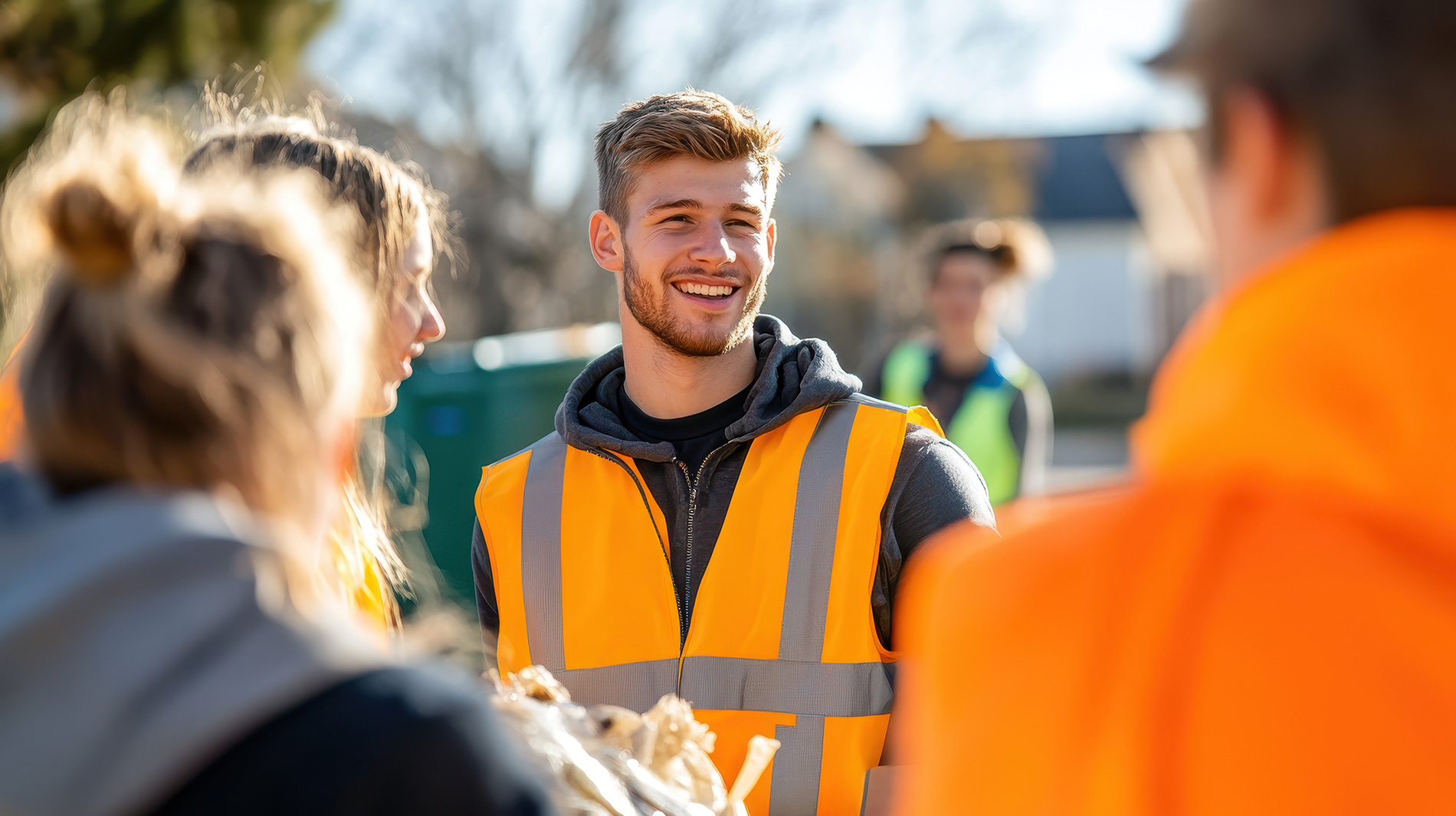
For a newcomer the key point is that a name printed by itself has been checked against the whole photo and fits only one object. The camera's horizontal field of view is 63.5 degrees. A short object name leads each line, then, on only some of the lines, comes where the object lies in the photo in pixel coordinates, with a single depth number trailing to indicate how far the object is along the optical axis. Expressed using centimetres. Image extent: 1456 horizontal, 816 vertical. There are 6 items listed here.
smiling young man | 247
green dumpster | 666
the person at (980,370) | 527
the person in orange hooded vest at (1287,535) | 84
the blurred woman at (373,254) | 216
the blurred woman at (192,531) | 91
